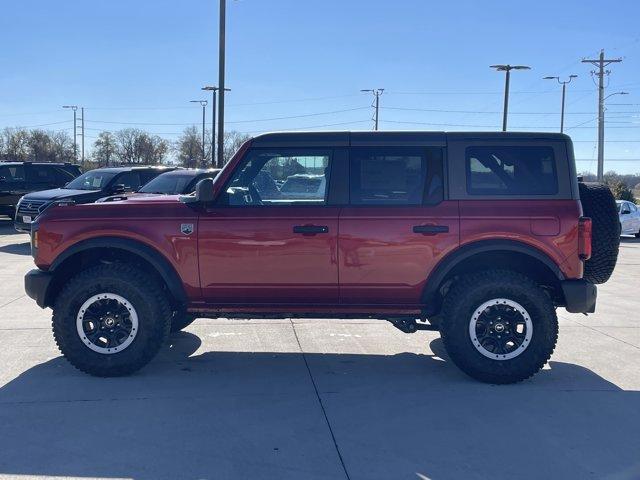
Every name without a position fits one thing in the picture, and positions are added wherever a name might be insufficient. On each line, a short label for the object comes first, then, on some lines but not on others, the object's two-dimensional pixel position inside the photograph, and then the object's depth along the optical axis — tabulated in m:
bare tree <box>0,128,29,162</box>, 71.75
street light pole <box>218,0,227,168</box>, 21.28
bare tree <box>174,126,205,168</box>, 70.38
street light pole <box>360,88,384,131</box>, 64.12
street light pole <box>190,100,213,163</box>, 55.49
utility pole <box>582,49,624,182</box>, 40.97
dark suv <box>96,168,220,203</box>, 13.70
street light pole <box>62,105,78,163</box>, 76.74
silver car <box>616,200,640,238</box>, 21.84
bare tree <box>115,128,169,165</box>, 76.50
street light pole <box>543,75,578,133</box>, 51.97
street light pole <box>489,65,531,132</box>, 37.66
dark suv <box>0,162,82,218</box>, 19.98
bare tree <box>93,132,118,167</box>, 77.19
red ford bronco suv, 5.45
